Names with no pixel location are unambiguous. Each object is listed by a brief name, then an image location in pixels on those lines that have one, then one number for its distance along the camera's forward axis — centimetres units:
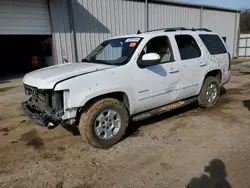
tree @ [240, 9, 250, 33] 4359
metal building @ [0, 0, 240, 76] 1048
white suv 351
